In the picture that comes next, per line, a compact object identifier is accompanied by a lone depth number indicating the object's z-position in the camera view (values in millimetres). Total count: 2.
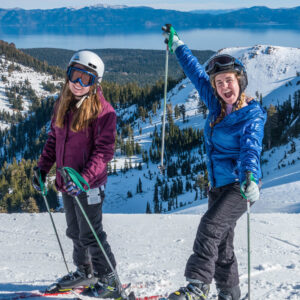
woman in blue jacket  3389
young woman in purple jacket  3877
